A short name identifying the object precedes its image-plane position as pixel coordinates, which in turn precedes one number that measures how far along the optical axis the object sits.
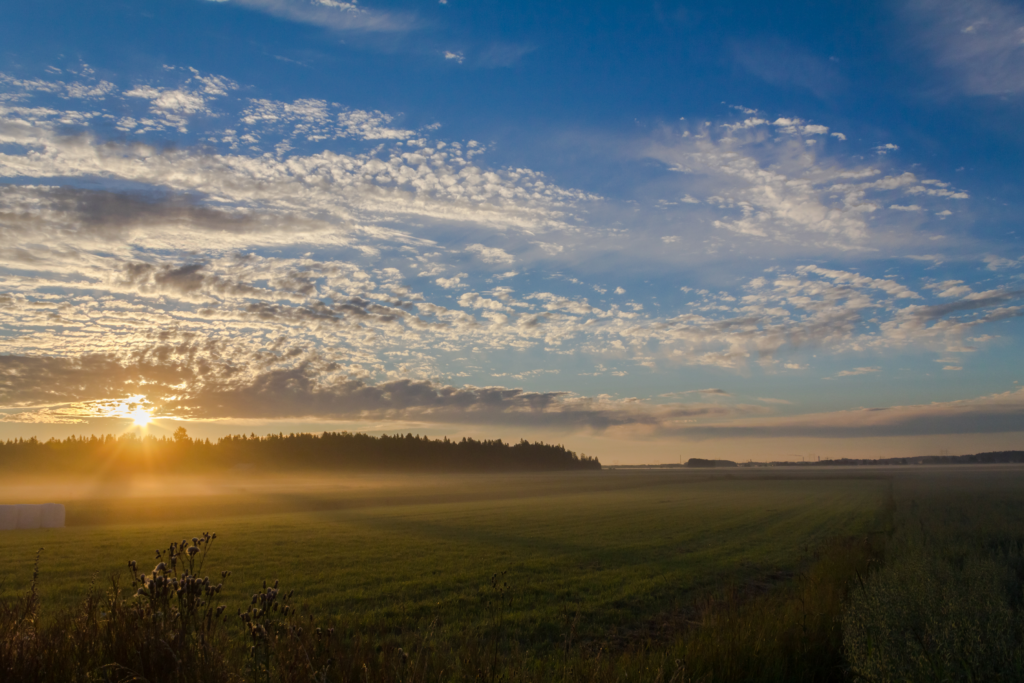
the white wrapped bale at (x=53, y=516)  33.84
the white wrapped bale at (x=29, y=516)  33.47
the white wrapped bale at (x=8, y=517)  33.19
